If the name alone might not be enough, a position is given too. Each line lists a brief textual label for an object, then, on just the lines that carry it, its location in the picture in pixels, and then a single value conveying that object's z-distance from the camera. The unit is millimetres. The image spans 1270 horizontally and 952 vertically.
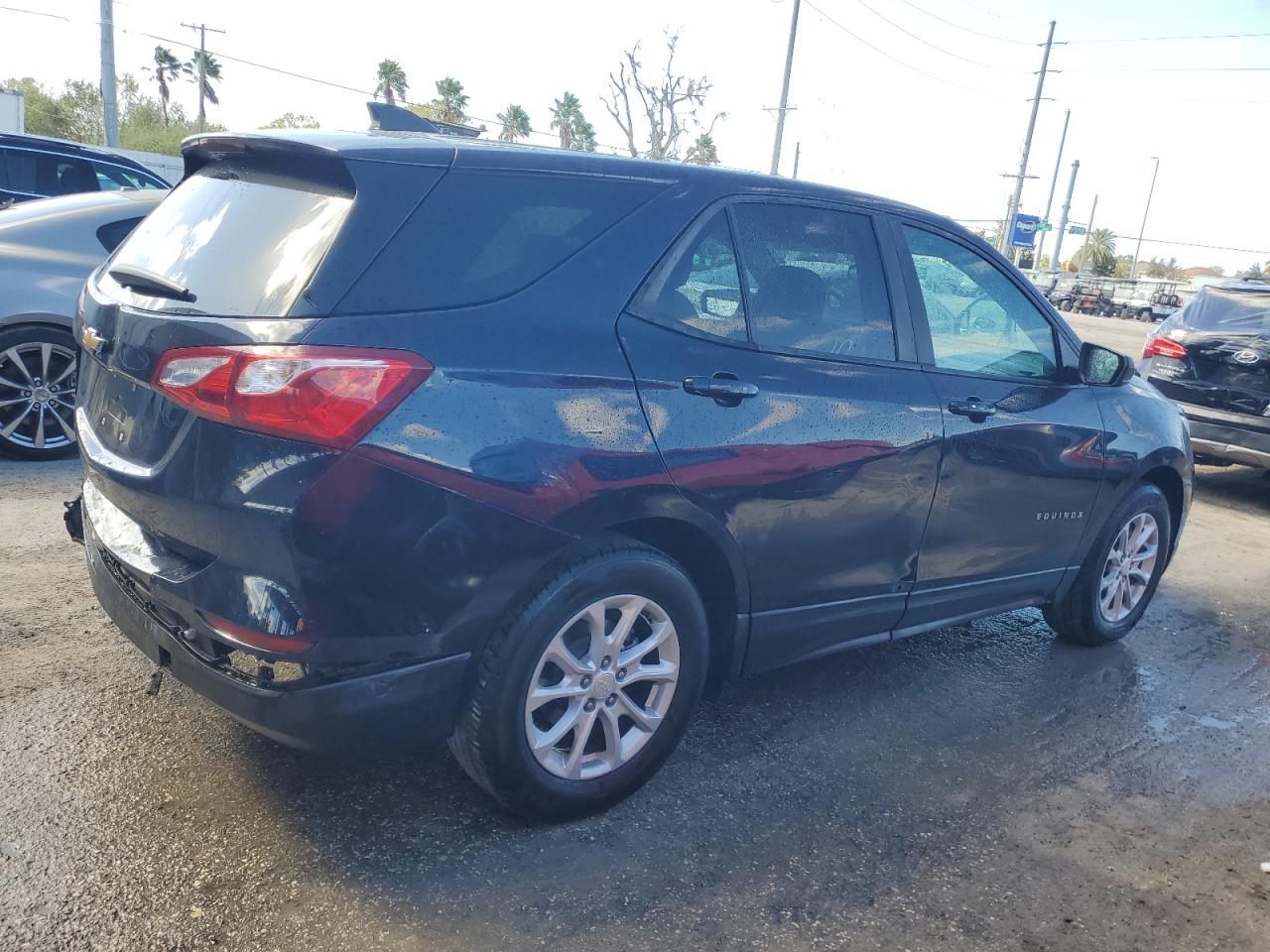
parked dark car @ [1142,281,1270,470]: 7586
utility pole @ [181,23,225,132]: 61794
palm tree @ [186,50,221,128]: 62094
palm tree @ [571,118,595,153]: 50125
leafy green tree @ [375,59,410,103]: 58531
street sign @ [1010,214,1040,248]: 50250
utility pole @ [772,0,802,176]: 29812
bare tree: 40281
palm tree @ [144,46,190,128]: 62312
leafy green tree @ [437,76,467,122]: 58231
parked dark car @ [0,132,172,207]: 8094
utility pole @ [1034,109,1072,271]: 57156
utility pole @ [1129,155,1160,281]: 78375
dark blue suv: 2314
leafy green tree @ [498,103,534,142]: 54781
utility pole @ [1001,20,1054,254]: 40969
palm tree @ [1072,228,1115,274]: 83062
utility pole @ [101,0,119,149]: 21203
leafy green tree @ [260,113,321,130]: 46584
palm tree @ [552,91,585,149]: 59250
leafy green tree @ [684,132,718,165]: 43431
